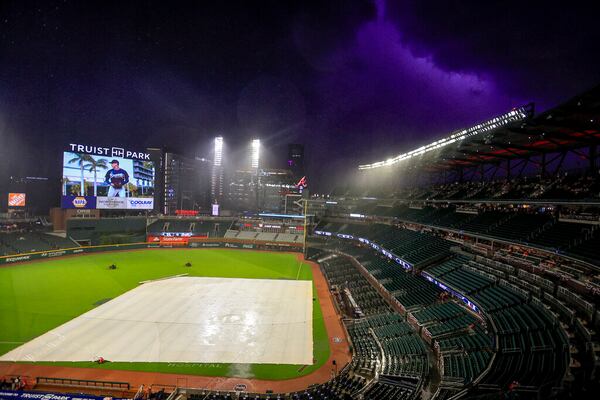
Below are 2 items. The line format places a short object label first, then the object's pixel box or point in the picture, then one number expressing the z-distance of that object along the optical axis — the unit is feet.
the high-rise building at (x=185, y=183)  484.33
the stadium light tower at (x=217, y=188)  524.32
